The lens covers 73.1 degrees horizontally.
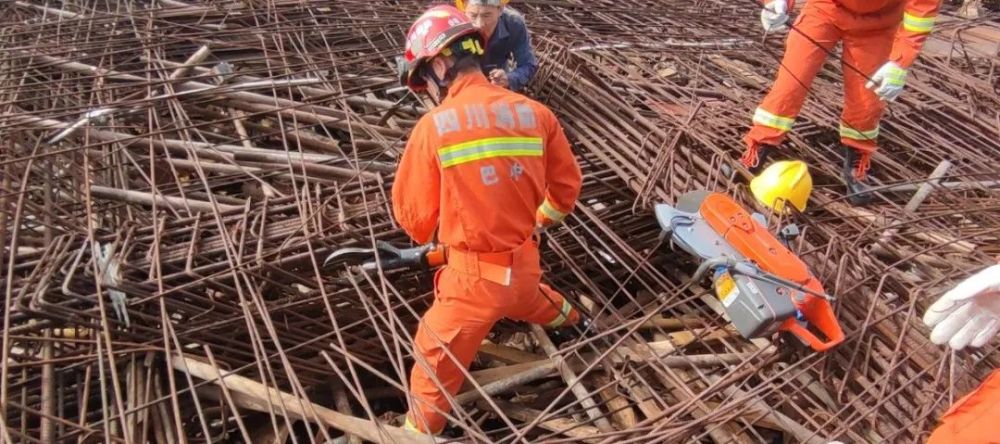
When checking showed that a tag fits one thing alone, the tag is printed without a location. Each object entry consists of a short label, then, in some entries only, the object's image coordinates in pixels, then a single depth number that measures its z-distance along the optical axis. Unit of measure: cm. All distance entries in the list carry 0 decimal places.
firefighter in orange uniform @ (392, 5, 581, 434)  285
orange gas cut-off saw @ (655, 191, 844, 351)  313
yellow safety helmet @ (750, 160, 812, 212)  393
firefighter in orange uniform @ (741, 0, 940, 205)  440
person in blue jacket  423
